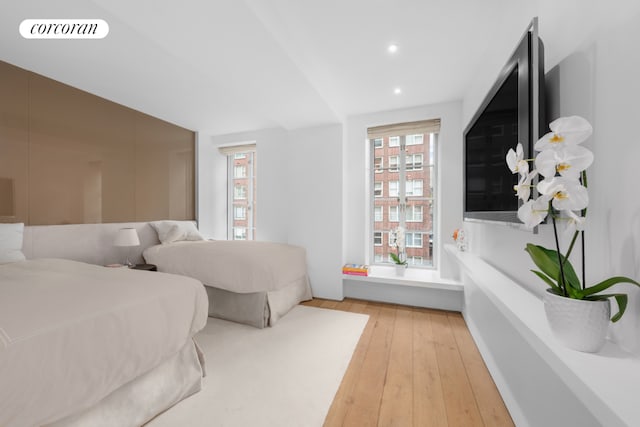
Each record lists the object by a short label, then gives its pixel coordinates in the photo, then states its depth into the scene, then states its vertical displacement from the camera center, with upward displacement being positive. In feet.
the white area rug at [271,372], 4.69 -3.80
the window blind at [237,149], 14.05 +3.58
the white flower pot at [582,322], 2.16 -0.96
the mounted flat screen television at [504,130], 3.48 +1.52
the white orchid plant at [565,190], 2.10 +0.20
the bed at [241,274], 8.13 -2.12
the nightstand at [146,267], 9.53 -2.14
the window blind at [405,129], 10.47 +3.62
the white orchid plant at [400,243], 10.82 -1.33
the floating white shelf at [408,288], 9.55 -3.16
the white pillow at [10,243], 6.88 -0.93
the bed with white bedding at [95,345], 3.01 -1.94
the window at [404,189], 11.17 +1.04
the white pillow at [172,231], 11.13 -0.92
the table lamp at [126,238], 9.29 -1.02
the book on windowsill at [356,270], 10.32 -2.41
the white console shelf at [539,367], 1.74 -1.33
